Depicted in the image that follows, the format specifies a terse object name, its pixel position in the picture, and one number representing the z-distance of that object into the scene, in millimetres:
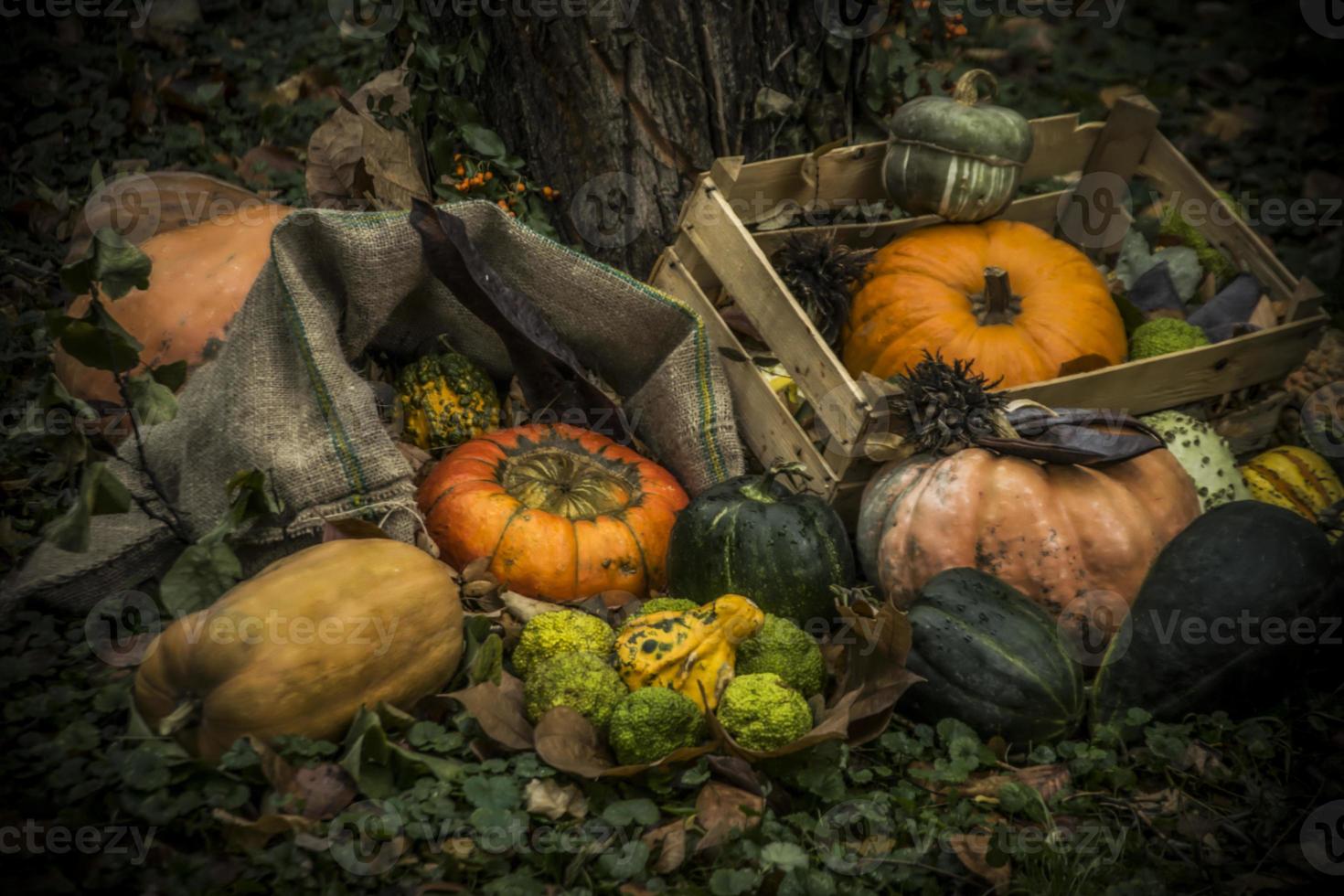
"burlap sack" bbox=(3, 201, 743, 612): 2939
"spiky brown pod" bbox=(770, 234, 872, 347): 3855
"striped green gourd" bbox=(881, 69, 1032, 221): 3869
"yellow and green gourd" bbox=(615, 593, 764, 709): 2600
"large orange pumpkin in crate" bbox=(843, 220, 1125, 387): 3707
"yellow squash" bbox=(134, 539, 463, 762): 2340
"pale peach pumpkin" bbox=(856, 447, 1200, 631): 3090
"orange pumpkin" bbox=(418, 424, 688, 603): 3146
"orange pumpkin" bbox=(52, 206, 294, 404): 3514
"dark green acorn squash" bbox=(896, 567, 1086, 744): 2725
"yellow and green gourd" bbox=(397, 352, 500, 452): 3590
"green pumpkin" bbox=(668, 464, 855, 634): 3016
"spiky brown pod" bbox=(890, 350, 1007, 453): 3266
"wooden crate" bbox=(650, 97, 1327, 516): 3490
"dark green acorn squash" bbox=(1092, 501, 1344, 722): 2736
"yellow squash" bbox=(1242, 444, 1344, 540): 3539
